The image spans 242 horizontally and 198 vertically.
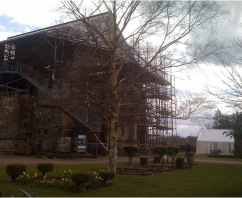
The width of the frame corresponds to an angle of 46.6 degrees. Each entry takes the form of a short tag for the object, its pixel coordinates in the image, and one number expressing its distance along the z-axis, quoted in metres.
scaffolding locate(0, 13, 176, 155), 12.69
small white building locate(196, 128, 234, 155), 38.91
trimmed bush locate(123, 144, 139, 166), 16.75
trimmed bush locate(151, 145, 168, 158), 17.20
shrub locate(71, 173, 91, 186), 8.54
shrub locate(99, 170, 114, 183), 9.48
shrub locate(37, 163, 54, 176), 10.76
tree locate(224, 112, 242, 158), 33.70
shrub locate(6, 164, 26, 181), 9.84
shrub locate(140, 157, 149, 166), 17.59
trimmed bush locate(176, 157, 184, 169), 17.08
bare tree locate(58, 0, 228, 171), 11.67
